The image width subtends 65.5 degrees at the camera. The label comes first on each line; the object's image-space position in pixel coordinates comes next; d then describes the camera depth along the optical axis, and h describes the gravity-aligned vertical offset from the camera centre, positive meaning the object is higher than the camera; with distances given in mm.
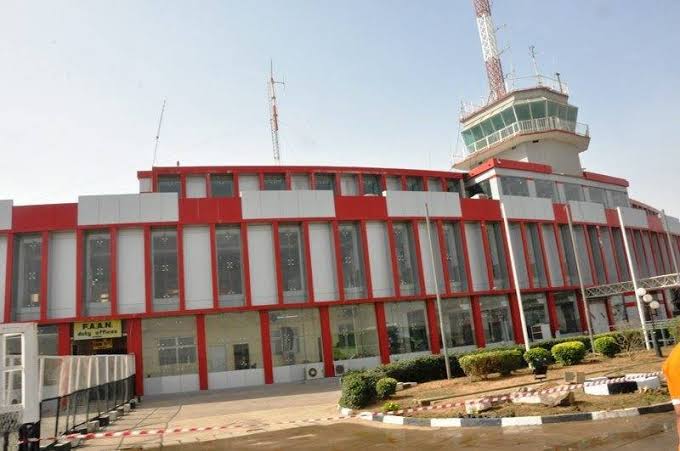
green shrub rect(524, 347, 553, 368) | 22828 -1751
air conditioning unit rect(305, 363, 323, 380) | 34125 -2101
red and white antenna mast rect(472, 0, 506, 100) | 54544 +28505
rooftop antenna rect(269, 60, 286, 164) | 53312 +21511
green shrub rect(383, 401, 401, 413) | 16136 -2318
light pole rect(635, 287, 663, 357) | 23656 -59
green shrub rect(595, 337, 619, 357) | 24875 -1786
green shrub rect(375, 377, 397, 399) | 18656 -1969
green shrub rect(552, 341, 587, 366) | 23656 -1812
